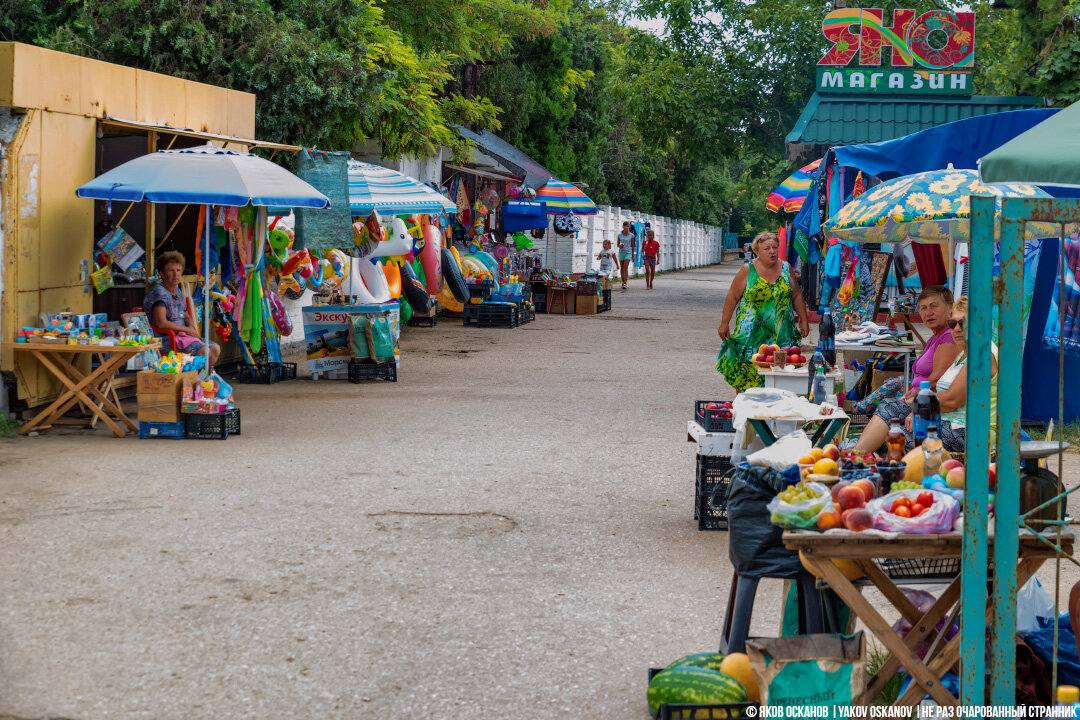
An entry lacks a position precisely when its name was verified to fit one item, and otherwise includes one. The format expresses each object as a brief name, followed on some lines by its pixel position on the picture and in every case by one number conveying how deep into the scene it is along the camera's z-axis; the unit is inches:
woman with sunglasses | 247.6
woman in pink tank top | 276.2
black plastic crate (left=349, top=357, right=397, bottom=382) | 525.7
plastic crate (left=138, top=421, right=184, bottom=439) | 379.9
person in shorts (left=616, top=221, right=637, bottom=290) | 1304.1
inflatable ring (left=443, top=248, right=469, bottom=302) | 802.2
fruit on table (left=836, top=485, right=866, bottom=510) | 158.1
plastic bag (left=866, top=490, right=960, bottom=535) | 151.1
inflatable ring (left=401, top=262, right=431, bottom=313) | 754.4
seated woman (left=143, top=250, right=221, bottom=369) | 415.5
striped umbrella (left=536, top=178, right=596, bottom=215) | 984.9
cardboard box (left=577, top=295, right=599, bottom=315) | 956.6
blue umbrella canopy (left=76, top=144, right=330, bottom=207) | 379.2
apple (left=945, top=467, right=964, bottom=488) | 167.2
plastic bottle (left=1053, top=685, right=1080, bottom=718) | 134.0
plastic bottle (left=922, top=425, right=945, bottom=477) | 174.4
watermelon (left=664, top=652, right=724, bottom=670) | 170.9
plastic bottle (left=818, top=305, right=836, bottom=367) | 363.9
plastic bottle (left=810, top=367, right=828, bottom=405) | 291.7
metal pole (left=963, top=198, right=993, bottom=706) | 132.8
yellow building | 380.2
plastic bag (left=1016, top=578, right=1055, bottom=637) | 177.5
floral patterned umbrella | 334.6
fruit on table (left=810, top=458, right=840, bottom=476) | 171.0
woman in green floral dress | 355.9
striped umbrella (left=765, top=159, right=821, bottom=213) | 842.2
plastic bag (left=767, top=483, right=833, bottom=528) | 155.1
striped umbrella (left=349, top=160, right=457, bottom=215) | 550.3
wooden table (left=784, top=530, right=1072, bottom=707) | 151.5
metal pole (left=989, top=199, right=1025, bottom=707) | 130.6
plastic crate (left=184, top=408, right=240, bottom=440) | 377.7
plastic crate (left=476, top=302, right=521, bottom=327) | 819.4
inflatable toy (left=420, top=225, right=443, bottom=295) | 771.4
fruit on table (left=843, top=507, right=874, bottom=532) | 152.6
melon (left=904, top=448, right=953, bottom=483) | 173.3
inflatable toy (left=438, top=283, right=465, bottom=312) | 842.4
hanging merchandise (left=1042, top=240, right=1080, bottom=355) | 292.5
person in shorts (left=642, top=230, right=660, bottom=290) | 1344.7
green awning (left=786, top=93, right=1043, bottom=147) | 647.1
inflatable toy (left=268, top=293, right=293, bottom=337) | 535.2
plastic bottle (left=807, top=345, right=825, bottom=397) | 312.5
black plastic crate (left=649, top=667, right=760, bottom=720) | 157.5
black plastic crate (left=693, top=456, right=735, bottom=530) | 269.0
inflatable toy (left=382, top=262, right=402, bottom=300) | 693.9
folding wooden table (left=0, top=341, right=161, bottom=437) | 374.3
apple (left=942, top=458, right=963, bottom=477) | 170.7
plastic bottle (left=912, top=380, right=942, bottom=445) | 199.0
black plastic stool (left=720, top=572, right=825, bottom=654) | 167.6
